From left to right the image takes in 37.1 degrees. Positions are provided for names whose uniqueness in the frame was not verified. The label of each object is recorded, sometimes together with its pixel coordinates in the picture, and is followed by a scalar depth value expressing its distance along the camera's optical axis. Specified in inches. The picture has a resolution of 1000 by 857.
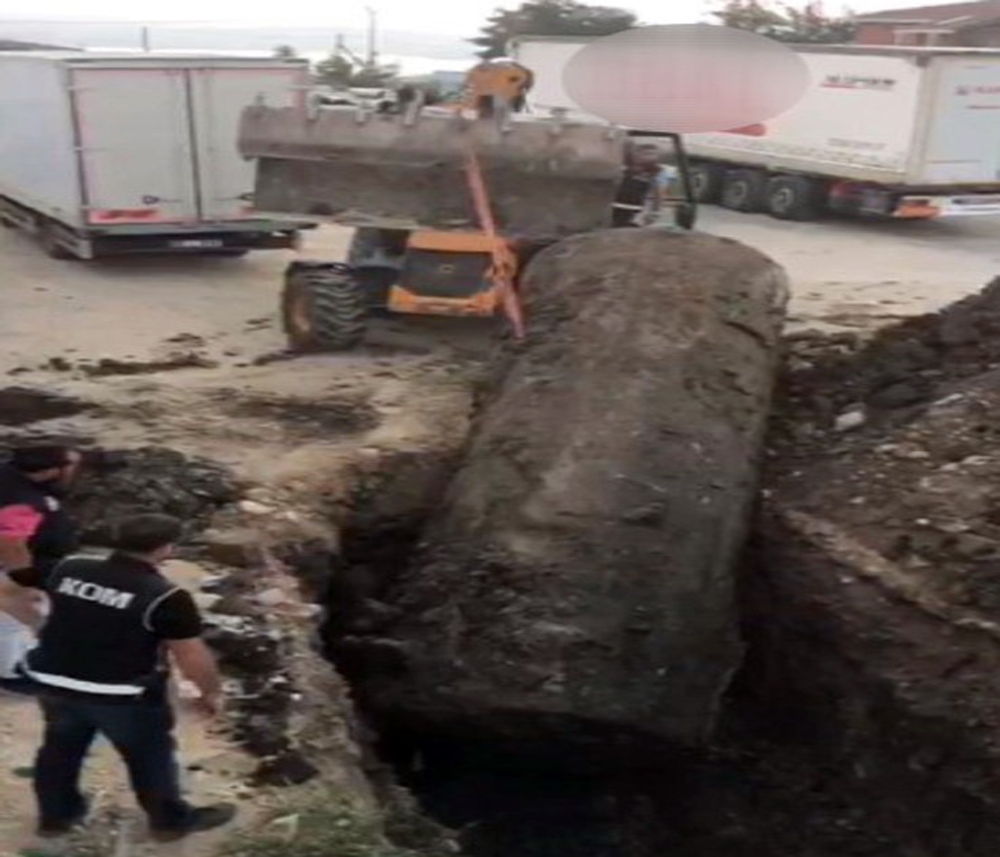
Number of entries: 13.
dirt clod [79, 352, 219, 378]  462.0
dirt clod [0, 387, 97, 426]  411.2
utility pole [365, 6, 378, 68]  1501.0
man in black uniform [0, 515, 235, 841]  197.8
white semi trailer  764.6
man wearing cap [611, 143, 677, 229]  481.7
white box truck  584.4
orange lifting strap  449.4
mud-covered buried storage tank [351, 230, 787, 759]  318.7
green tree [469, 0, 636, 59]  1403.8
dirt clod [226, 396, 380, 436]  411.2
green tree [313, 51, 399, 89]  1289.4
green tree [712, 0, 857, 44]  1379.2
